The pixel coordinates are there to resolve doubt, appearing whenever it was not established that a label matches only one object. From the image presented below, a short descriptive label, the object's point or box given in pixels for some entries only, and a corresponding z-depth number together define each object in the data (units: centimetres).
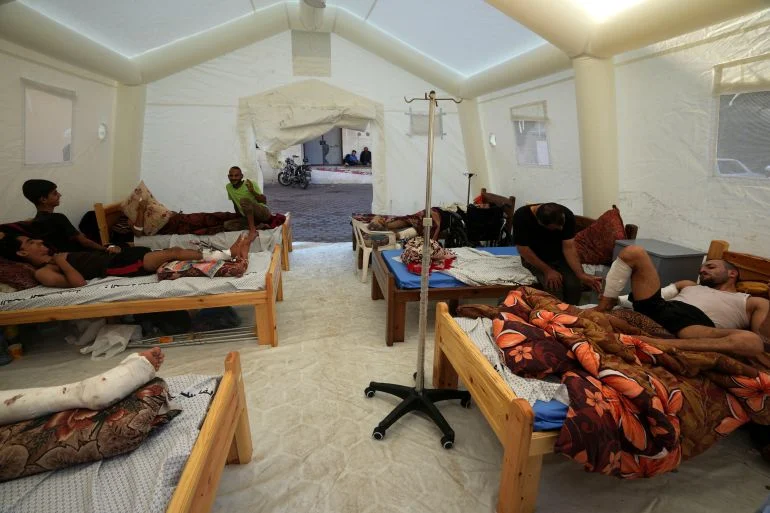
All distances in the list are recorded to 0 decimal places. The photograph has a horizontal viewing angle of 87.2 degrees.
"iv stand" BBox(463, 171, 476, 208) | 569
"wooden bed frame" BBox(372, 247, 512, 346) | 300
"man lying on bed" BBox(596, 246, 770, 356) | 198
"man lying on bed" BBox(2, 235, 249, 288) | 282
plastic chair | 441
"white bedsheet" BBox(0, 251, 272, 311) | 268
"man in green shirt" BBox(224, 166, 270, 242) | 456
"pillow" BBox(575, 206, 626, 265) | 336
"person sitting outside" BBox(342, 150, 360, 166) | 1625
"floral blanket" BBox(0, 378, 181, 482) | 123
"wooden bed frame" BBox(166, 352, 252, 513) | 119
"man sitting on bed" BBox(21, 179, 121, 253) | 306
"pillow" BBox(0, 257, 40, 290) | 277
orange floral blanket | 150
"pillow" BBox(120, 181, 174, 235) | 445
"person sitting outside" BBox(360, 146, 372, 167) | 1582
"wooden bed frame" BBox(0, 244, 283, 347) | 264
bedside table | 280
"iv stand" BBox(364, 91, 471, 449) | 197
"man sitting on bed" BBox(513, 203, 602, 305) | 302
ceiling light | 292
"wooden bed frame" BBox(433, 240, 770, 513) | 148
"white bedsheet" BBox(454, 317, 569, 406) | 165
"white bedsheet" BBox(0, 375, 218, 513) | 116
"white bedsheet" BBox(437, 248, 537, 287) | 317
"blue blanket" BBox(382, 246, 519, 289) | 306
